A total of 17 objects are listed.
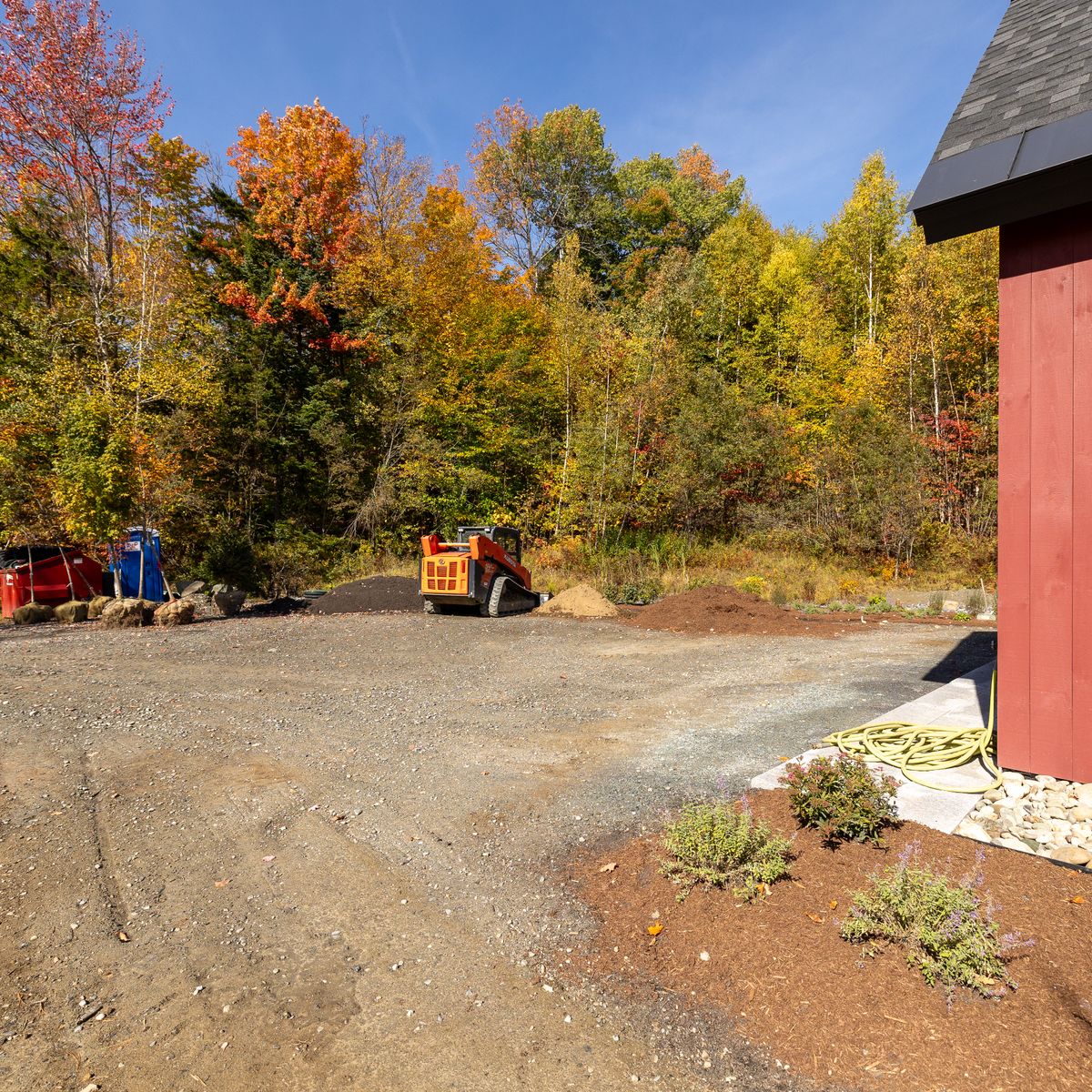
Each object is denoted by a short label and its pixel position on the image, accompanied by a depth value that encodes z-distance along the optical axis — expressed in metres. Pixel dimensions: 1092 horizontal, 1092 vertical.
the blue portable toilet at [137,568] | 12.73
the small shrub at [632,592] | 12.76
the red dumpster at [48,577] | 11.88
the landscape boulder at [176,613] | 10.56
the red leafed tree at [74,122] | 13.41
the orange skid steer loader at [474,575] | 10.93
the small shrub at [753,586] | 13.03
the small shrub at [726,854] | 2.76
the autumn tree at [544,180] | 26.44
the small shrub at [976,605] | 10.60
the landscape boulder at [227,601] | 11.95
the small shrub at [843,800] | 3.01
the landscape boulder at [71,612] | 11.47
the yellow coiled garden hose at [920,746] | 3.72
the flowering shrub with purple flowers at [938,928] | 2.14
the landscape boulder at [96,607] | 11.60
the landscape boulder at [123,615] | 10.45
